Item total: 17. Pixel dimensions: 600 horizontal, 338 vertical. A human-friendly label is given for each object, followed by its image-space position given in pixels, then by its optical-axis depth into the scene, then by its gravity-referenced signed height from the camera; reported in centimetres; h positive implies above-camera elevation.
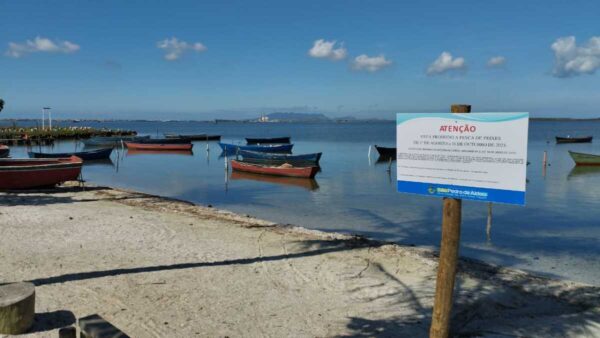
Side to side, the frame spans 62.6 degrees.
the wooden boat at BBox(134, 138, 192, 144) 6340 -197
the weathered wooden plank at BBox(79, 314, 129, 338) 417 -178
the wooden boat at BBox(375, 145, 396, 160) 5028 -250
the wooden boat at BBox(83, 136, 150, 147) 6947 -236
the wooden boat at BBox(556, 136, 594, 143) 7864 -160
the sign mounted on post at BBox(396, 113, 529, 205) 411 -23
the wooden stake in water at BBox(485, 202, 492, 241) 1578 -338
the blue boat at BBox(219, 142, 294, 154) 5056 -229
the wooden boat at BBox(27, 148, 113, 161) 4202 -265
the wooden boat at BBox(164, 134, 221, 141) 8880 -215
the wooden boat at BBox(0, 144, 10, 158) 3700 -204
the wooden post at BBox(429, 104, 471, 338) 456 -131
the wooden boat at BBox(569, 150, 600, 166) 4231 -248
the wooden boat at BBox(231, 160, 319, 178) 3206 -288
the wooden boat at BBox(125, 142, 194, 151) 6147 -252
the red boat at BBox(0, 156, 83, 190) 1967 -197
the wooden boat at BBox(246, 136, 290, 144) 6988 -202
